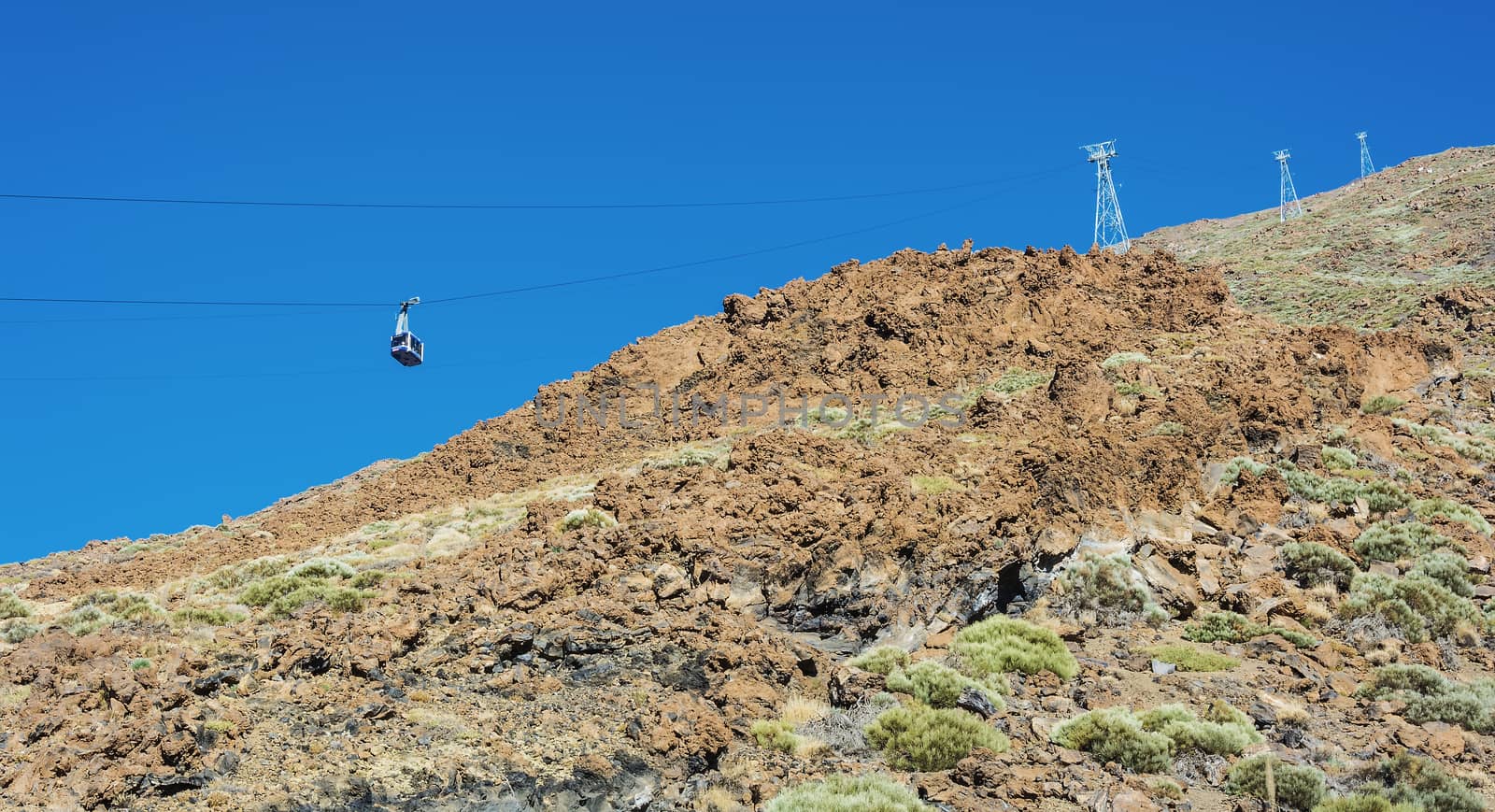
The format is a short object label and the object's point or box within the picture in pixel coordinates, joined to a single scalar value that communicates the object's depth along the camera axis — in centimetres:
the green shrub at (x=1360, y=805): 1078
